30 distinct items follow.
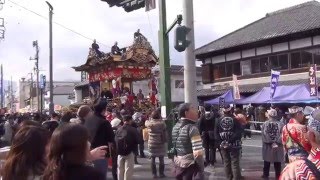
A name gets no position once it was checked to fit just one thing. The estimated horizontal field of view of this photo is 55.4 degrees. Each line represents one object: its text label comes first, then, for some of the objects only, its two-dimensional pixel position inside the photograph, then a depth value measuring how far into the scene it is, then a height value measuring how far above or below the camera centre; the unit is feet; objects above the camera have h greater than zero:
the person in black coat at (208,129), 28.58 -2.57
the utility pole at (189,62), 23.44 +3.12
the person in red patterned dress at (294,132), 13.92 -1.55
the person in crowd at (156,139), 25.21 -3.02
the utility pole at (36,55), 104.77 +17.79
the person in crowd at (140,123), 35.51 -2.71
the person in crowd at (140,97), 56.47 +1.17
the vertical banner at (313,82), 42.60 +2.45
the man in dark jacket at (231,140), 21.49 -2.74
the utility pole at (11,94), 188.78 +8.06
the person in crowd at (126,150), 20.95 -3.23
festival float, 55.25 +6.30
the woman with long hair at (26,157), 7.37 -1.25
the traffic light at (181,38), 22.78 +4.81
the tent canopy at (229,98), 64.61 +0.70
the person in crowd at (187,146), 14.83 -2.15
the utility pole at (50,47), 51.87 +9.92
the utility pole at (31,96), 158.26 +4.87
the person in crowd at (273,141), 22.69 -3.06
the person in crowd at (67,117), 19.90 -0.80
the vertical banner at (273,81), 48.97 +3.13
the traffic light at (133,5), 24.94 +8.08
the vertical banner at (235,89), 56.31 +2.14
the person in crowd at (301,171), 6.70 -1.59
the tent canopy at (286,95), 54.86 +0.88
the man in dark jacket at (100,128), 15.73 -1.24
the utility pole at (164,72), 27.16 +2.78
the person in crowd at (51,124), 15.76 -0.99
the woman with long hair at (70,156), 6.78 -1.14
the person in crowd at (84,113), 16.62 -0.46
